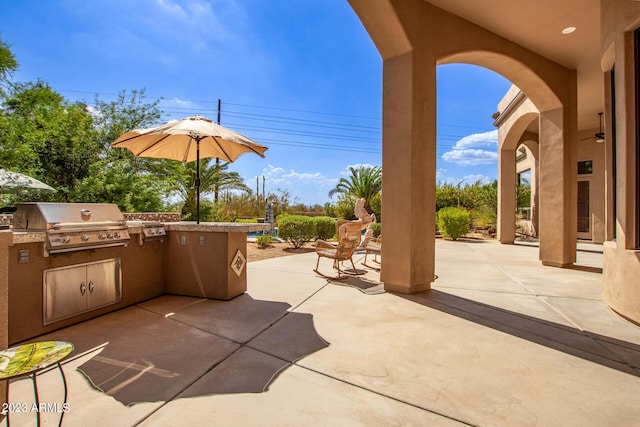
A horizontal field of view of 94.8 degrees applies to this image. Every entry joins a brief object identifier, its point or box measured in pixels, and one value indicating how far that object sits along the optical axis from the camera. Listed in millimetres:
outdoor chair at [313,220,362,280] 5531
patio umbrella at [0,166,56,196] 4740
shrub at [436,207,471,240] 12508
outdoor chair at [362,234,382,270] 6742
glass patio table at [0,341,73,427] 1218
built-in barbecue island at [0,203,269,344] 2873
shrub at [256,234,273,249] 9844
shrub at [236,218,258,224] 14789
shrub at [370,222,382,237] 12122
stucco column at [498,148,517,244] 11188
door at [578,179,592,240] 11922
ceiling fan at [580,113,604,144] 9434
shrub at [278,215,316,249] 9688
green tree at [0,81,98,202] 8055
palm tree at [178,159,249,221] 12297
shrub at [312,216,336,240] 10467
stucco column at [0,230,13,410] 1646
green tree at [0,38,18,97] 10633
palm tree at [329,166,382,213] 16656
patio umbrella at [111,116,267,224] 4008
